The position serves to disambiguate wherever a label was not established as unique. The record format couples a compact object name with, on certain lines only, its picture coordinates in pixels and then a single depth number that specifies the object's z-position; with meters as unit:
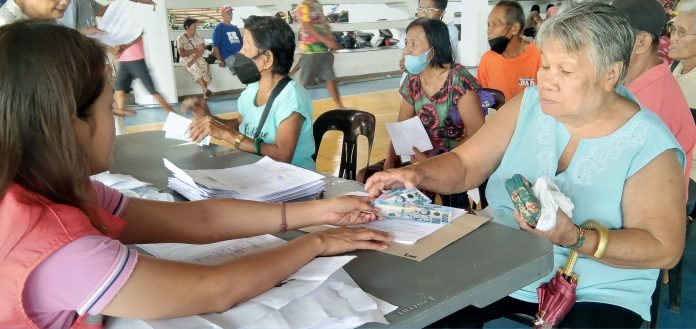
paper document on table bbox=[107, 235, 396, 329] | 1.00
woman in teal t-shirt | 2.62
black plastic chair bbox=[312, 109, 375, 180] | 2.88
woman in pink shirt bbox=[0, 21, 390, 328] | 0.89
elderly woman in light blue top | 1.52
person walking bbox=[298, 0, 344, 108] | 6.96
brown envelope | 1.31
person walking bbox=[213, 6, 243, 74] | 8.80
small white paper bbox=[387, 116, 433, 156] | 2.97
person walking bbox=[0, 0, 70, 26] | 3.51
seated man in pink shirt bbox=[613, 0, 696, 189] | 2.32
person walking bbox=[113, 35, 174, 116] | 6.20
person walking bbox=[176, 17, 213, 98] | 8.89
